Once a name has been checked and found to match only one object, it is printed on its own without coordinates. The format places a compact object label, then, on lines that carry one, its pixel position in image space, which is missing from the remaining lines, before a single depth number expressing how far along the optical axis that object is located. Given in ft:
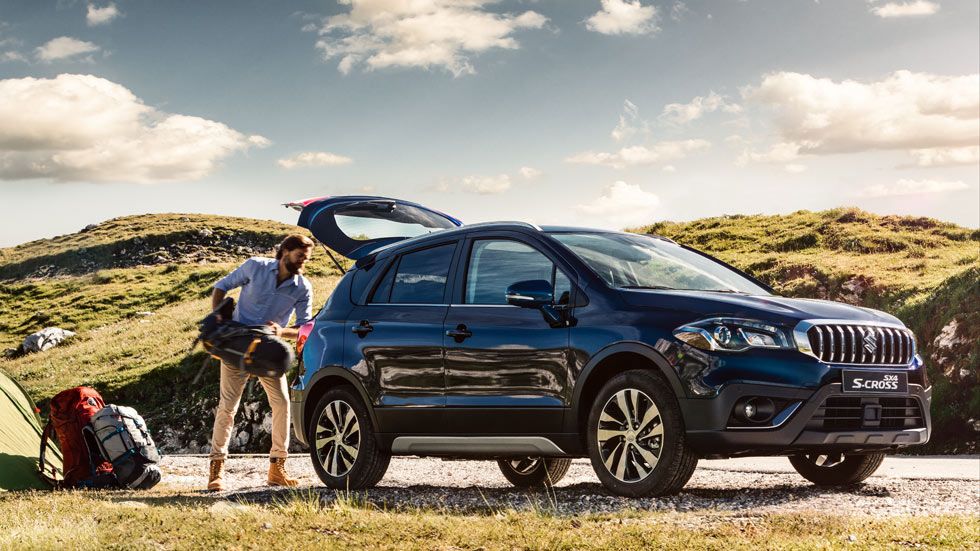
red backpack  36.11
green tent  37.35
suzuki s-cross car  24.44
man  32.65
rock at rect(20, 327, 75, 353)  176.14
